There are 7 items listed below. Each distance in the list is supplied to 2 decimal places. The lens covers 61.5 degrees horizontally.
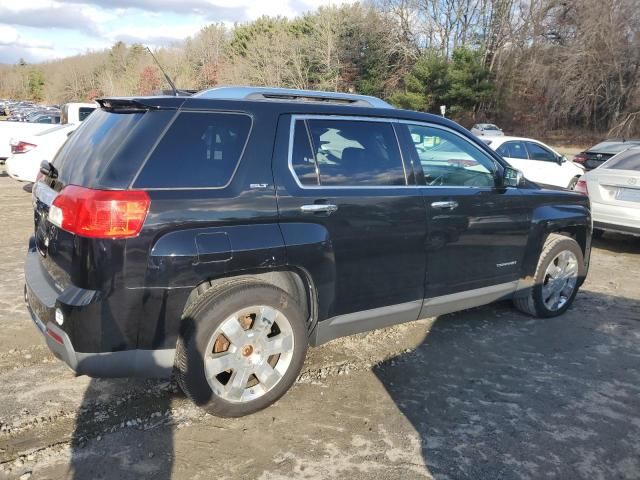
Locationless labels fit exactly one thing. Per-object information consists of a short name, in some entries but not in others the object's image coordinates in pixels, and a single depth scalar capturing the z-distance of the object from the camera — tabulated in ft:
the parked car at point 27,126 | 46.44
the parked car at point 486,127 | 116.37
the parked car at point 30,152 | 34.19
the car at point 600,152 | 44.86
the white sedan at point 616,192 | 24.11
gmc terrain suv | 9.16
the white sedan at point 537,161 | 38.70
